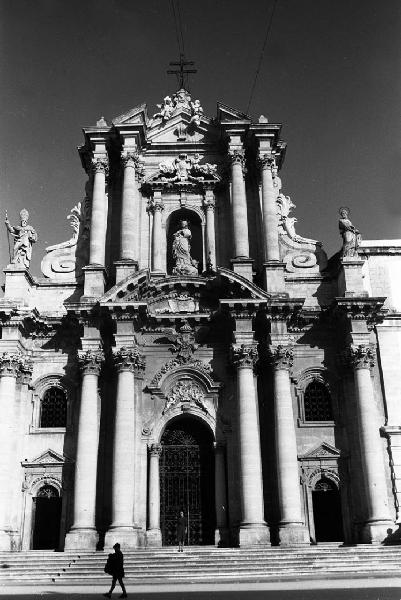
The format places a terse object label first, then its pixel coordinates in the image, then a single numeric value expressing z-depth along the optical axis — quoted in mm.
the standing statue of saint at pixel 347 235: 23719
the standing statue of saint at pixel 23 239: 24156
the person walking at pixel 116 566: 13378
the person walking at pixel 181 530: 19672
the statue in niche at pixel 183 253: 24392
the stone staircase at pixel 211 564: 17109
